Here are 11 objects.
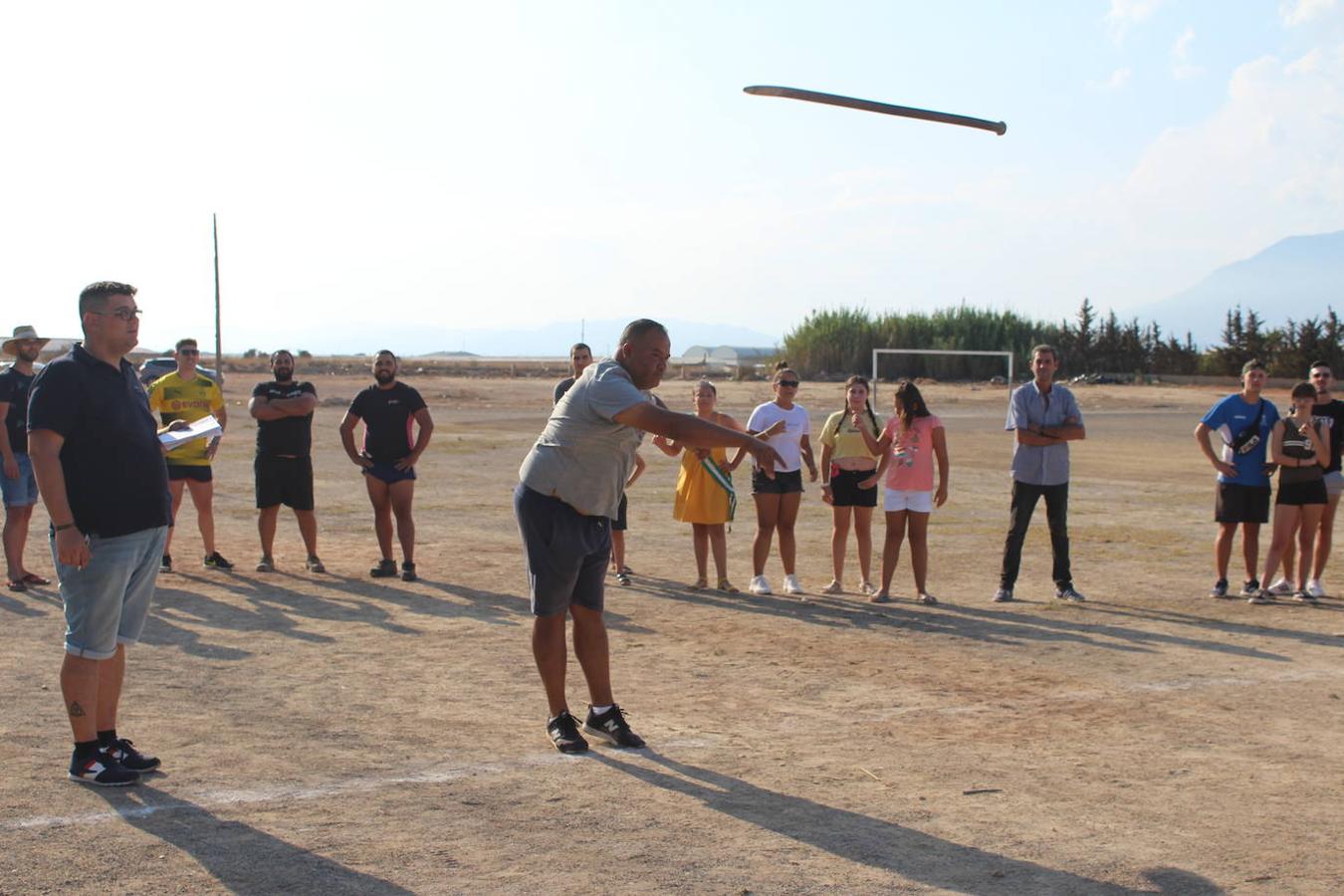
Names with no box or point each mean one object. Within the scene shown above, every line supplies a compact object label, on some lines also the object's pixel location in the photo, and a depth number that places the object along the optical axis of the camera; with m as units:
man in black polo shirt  5.64
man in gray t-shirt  6.21
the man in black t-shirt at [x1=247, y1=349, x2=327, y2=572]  12.22
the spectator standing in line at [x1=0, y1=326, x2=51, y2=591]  10.66
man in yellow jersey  11.94
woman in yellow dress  11.33
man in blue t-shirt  11.17
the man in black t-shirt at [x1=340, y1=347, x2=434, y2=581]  11.90
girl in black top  11.11
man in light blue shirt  11.18
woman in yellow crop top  11.39
